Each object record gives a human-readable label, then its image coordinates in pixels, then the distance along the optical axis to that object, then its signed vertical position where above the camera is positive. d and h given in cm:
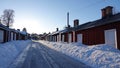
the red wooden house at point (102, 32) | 846 +51
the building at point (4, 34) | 1452 +38
